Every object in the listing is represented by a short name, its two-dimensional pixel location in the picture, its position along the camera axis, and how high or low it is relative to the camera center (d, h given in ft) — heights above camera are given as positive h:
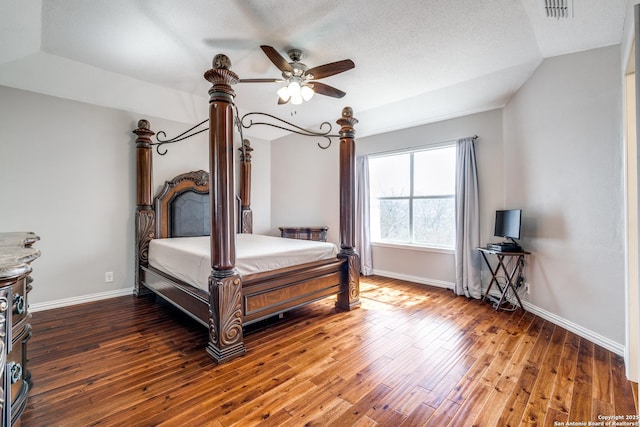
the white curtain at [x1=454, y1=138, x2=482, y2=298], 12.51 -0.63
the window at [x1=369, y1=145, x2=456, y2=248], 13.93 +0.70
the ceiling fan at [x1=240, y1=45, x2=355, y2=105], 8.27 +4.23
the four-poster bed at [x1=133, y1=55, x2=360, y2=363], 7.27 -1.31
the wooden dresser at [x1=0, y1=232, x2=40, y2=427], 3.18 -1.56
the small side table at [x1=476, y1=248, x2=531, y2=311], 10.50 -2.46
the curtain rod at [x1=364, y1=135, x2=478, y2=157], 13.33 +3.20
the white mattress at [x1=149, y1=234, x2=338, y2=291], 8.14 -1.49
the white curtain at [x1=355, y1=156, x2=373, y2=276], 16.08 -0.46
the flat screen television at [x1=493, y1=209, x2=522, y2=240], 10.41 -0.52
